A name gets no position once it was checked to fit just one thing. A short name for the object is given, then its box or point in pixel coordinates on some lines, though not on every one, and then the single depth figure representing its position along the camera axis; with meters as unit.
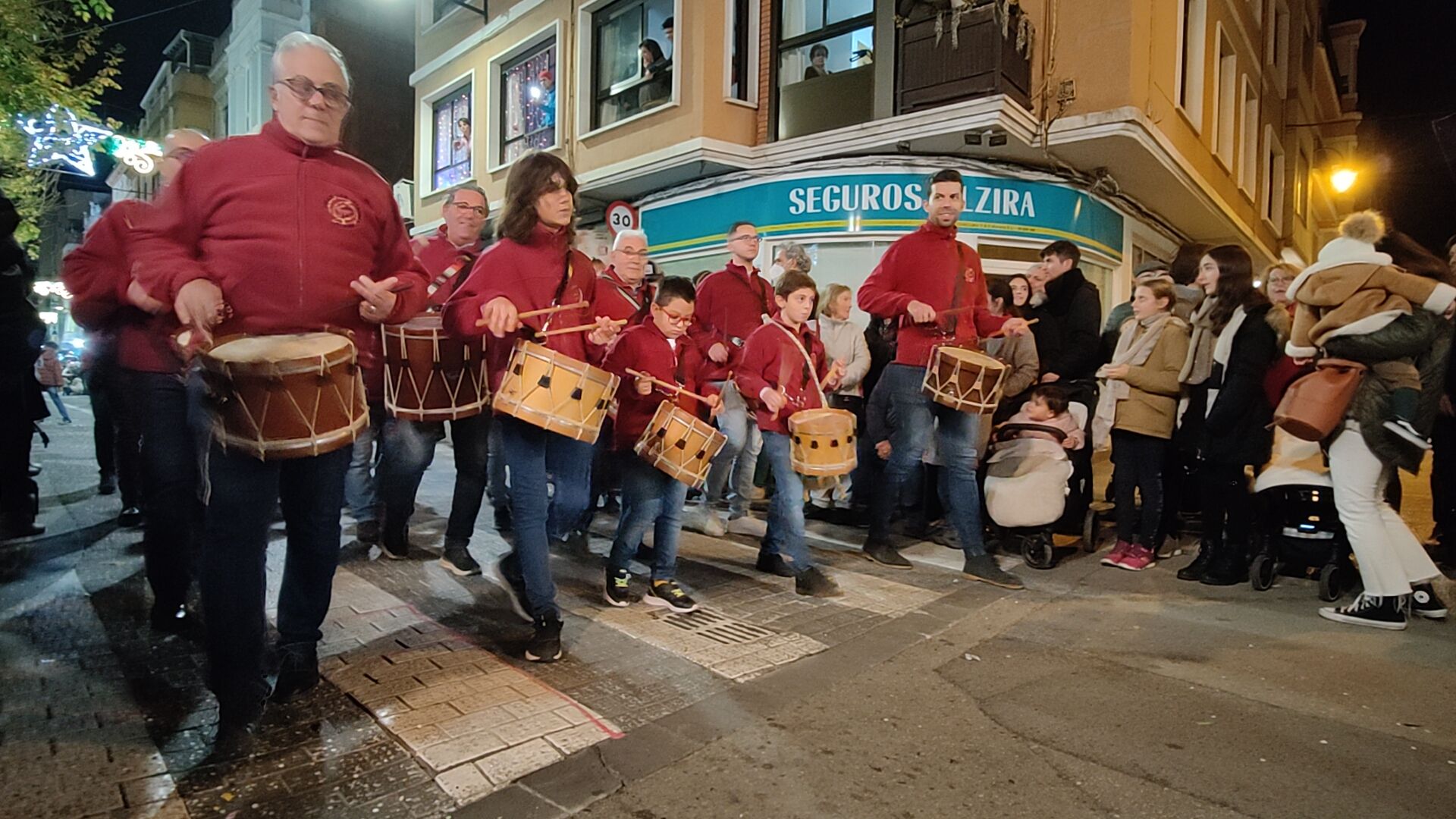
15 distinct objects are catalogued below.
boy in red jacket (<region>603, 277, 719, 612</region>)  4.61
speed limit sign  10.91
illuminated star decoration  14.34
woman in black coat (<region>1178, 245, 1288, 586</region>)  5.21
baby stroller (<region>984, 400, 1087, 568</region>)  5.69
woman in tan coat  5.55
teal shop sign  11.46
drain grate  4.12
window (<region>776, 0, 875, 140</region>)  11.84
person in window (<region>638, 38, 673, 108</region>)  13.31
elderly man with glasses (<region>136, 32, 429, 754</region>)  2.71
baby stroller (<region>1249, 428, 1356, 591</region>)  5.04
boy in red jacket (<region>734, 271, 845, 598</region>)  4.94
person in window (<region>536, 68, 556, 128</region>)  15.49
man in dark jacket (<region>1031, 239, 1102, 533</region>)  6.39
